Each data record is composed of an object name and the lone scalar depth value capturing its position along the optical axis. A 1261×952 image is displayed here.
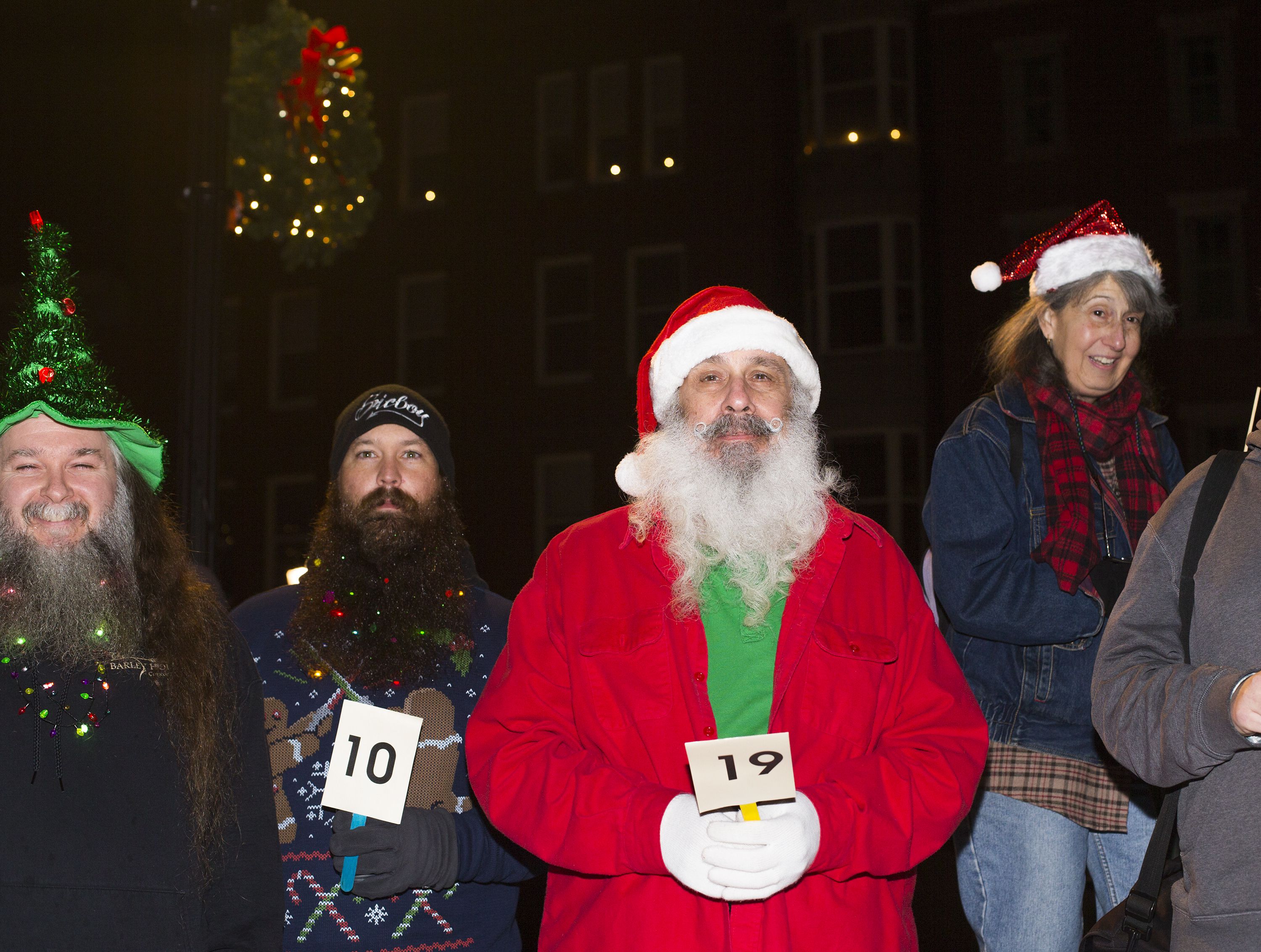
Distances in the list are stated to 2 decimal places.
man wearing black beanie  3.14
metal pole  4.18
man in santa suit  2.41
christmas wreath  5.23
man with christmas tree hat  2.54
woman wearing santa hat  3.10
